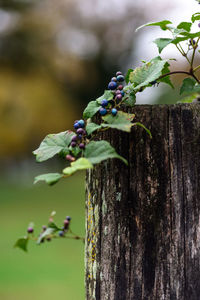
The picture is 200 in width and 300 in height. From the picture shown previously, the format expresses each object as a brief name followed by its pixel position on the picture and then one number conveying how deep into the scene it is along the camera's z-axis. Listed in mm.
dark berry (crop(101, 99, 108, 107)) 794
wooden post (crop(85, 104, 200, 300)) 788
